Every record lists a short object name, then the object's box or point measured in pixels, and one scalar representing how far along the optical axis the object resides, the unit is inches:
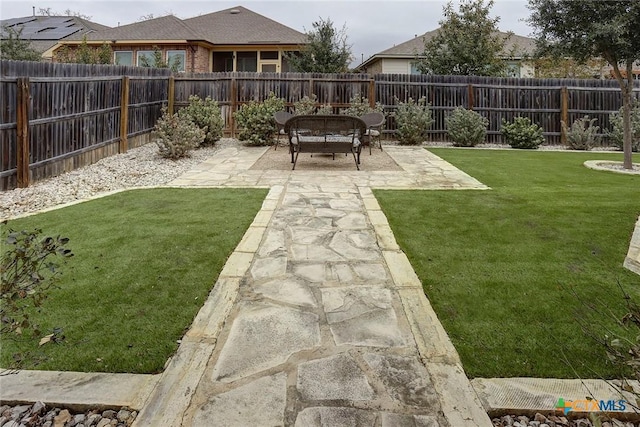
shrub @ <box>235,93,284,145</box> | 452.1
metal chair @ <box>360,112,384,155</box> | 411.8
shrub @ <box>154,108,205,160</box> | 365.4
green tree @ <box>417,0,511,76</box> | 652.1
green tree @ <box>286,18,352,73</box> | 666.2
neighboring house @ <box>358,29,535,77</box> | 857.5
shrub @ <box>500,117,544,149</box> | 482.9
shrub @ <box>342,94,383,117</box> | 459.8
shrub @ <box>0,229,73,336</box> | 61.9
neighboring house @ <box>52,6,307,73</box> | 832.3
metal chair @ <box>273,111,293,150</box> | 417.4
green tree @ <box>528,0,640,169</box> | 301.6
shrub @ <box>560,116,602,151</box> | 487.8
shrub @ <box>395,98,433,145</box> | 478.6
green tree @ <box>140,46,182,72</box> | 754.2
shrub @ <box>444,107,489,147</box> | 482.6
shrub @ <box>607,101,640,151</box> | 449.1
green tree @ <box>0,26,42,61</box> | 711.1
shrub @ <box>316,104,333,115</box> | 460.0
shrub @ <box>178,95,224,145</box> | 446.6
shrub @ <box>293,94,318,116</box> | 459.7
